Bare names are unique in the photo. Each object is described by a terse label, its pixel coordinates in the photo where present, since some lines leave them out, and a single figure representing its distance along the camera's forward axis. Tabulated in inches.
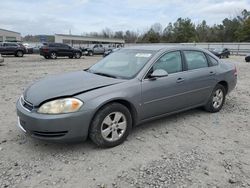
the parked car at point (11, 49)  747.3
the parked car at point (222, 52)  937.5
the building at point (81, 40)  1700.4
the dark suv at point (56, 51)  698.8
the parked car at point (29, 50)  1013.7
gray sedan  98.0
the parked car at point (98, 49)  1057.6
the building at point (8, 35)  1690.2
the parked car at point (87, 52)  1027.7
